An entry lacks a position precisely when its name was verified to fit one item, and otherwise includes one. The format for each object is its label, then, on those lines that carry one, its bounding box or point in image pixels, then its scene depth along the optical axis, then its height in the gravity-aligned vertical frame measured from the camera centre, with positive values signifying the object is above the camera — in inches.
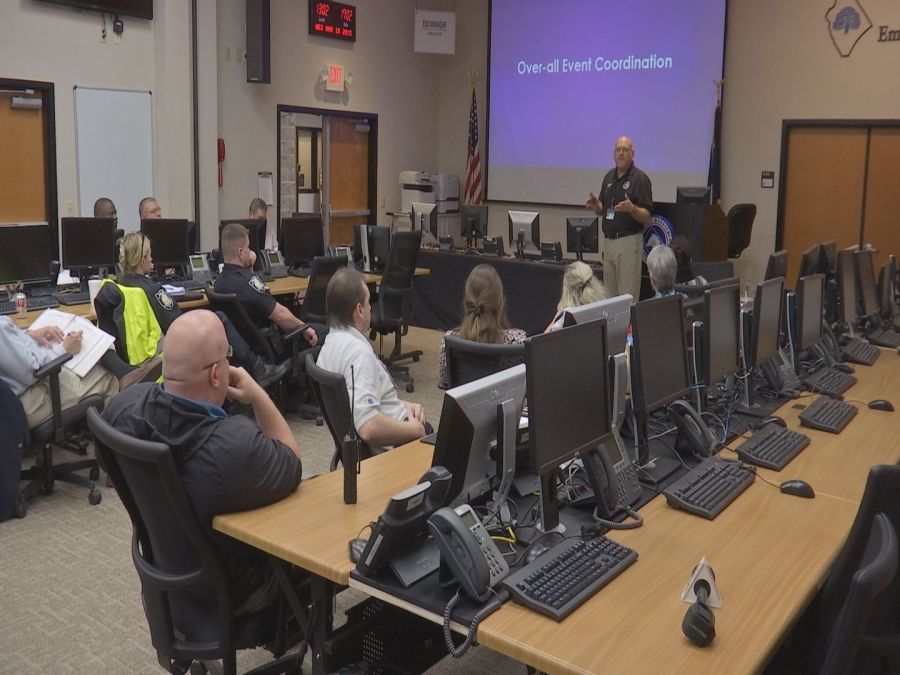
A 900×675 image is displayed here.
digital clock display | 383.6 +79.4
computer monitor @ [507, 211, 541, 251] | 333.7 -7.2
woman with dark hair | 146.2 -17.6
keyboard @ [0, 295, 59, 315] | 203.0 -26.2
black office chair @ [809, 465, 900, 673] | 61.8 -30.3
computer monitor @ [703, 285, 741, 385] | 132.1 -19.0
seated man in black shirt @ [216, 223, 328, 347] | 215.9 -20.8
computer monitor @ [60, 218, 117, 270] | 227.5 -12.6
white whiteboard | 307.3 +16.5
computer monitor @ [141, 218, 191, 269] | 249.3 -12.1
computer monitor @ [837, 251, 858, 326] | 200.8 -16.9
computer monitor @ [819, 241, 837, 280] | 212.8 -11.3
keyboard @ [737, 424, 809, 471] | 117.7 -32.6
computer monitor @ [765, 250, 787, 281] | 180.2 -11.3
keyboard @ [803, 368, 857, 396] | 158.4 -31.1
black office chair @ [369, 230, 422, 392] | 273.3 -27.3
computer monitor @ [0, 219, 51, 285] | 209.6 -14.4
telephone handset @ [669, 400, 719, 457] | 119.3 -29.6
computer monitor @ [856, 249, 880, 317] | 211.0 -16.5
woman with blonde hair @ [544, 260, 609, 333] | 160.2 -14.7
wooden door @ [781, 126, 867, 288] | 349.7 +10.0
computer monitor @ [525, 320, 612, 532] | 86.5 -19.7
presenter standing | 308.8 -2.9
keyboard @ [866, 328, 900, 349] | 208.7 -29.9
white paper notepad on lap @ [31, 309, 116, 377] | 170.1 -27.8
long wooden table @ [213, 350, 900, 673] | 70.9 -34.5
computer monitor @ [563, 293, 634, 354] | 116.9 -14.6
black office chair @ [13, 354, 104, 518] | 163.0 -50.6
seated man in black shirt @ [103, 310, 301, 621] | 88.3 -23.8
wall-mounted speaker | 350.3 +61.4
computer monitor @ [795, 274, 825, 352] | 164.2 -18.7
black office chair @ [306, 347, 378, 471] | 112.3 -26.2
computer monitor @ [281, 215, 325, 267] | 280.1 -12.7
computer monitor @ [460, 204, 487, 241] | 362.0 -7.5
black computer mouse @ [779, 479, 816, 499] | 106.0 -33.2
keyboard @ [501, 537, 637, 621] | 76.9 -33.7
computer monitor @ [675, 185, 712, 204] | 340.8 +5.3
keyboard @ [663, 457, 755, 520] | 101.0 -33.1
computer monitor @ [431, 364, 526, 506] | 86.4 -21.9
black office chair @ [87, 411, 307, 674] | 87.1 -38.5
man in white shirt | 124.6 -24.2
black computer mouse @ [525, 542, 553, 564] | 86.3 -34.0
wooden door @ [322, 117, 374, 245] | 415.5 +11.4
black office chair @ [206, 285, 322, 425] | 210.5 -34.3
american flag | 449.4 +19.4
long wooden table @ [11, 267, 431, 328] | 198.2 -26.2
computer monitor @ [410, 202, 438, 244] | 365.7 -7.7
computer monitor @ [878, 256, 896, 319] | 230.1 -19.4
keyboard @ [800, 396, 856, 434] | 135.9 -32.1
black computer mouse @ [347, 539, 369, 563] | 84.4 -33.2
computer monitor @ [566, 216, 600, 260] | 321.7 -10.5
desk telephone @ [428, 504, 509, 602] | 77.4 -30.8
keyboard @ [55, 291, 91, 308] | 216.4 -25.5
